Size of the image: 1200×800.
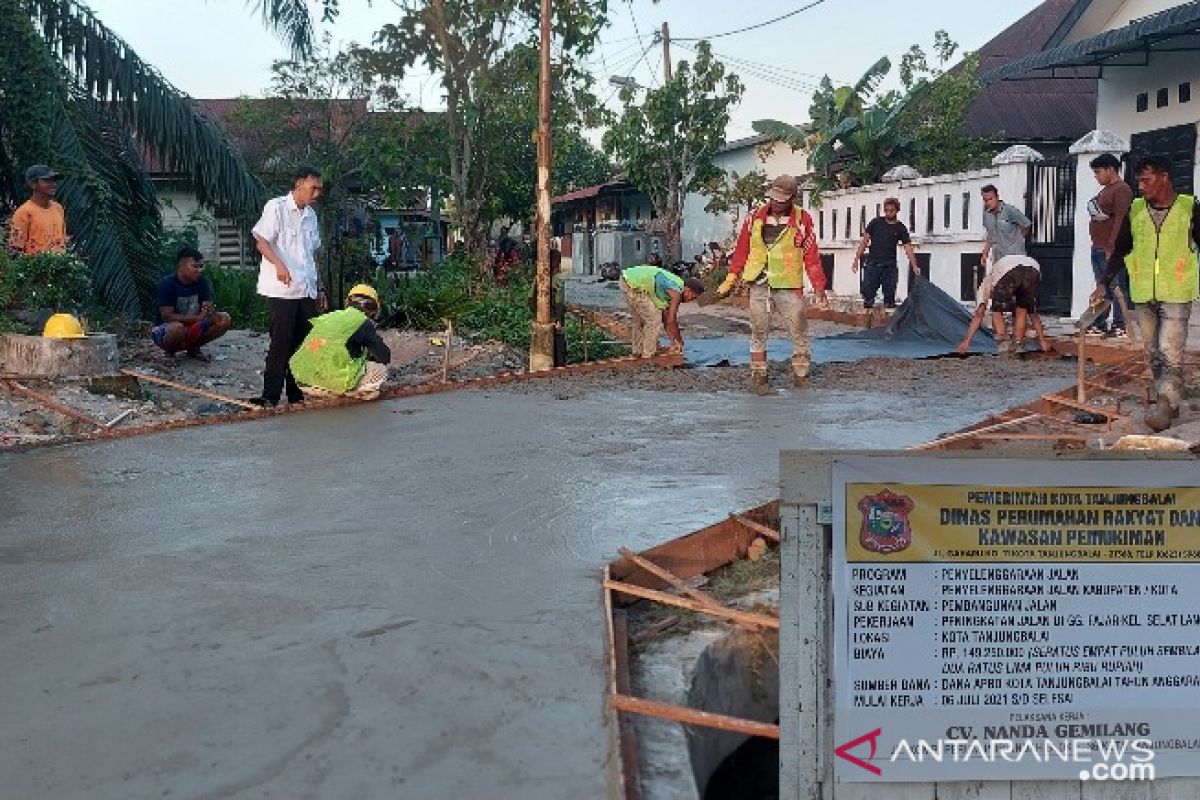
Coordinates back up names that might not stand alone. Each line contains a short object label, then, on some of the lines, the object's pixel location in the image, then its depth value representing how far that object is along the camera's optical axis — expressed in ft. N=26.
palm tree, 37.27
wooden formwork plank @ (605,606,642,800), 9.01
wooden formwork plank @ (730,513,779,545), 16.01
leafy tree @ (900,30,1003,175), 73.97
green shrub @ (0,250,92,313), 27.78
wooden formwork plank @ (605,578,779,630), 12.57
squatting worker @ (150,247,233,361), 34.68
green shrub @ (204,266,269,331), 50.39
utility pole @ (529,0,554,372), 36.58
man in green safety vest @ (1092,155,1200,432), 23.03
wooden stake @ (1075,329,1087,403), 25.18
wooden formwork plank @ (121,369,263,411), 27.02
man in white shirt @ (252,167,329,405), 27.66
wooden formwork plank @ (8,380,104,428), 24.64
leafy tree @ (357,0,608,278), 57.36
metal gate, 50.60
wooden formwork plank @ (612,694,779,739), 10.19
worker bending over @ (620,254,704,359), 36.81
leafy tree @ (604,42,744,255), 100.01
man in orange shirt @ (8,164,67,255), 30.32
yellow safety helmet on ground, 26.55
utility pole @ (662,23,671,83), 106.63
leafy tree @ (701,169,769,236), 96.07
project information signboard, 9.25
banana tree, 76.59
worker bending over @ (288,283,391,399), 27.37
